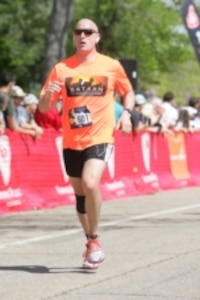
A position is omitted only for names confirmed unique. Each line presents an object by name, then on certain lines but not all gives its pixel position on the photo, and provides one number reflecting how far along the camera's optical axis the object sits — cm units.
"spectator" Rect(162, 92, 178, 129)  2388
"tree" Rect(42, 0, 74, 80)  3114
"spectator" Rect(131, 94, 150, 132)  2136
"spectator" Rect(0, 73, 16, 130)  1714
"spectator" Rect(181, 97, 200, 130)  2556
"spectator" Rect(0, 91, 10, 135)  1662
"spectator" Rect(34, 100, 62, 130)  1934
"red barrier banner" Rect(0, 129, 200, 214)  1727
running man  1055
